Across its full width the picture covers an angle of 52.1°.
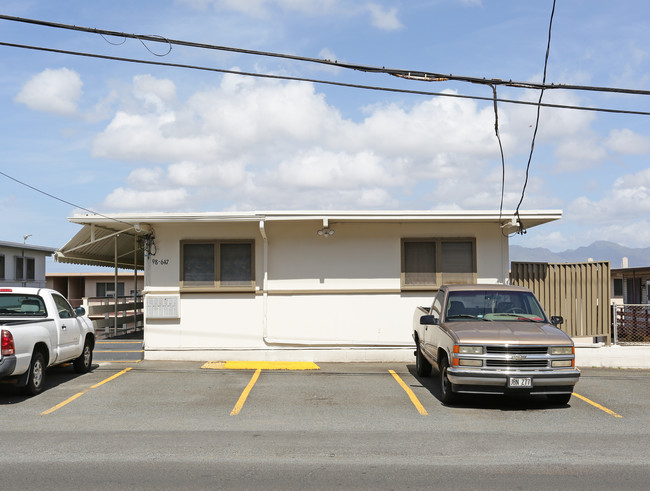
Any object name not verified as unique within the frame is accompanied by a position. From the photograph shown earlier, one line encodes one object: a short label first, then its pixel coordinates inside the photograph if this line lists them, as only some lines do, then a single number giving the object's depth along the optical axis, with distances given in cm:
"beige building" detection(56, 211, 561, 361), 1524
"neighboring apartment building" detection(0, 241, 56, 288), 3158
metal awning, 1519
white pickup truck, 1062
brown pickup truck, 991
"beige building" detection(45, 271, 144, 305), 4112
